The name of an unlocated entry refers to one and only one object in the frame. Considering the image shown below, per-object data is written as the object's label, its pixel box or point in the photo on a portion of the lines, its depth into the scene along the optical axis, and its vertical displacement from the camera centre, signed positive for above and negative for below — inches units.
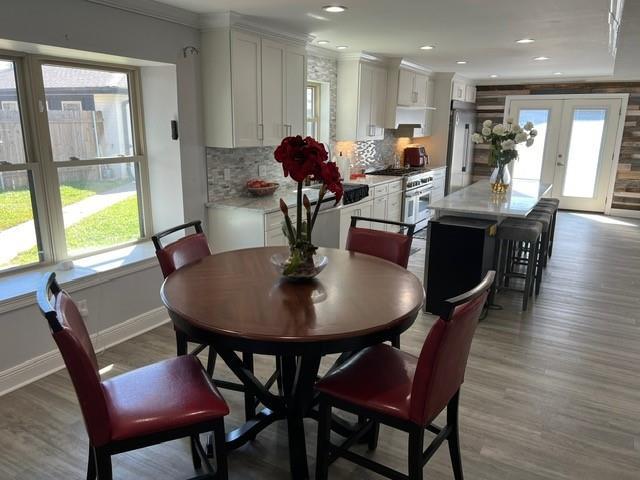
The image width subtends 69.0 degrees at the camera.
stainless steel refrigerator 307.3 -11.8
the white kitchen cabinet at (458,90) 300.0 +24.8
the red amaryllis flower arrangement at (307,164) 71.9 -5.7
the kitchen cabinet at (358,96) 215.9 +14.1
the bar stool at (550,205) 194.6 -31.4
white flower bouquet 177.6 -4.9
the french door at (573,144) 315.3 -10.1
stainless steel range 250.4 -35.2
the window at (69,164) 112.7 -10.7
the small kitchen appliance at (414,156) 285.7 -17.3
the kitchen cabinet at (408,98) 243.4 +16.0
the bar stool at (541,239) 170.0 -40.8
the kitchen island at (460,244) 139.1 -34.3
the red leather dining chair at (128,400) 57.3 -37.1
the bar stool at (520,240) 151.3 -35.8
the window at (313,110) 215.0 +7.2
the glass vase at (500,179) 183.9 -19.7
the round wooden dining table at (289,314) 62.8 -26.8
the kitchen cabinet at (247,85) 142.3 +12.8
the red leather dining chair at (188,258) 91.7 -27.5
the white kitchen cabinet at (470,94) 327.6 +24.2
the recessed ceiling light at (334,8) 126.5 +31.7
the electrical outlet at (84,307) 119.0 -46.2
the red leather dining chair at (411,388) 61.4 -37.2
